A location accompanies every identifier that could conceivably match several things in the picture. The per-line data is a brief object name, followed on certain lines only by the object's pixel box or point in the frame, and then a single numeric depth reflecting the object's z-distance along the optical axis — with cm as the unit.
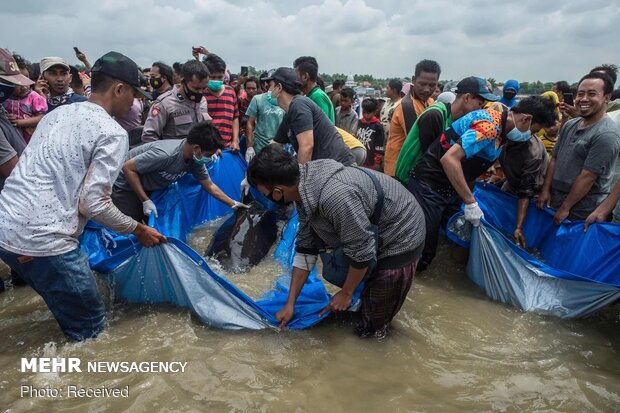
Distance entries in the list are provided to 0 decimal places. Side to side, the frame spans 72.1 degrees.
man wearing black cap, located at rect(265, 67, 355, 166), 329
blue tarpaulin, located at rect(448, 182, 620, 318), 277
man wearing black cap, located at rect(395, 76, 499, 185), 318
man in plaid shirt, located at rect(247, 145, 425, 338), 205
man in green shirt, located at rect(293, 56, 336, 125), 420
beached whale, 352
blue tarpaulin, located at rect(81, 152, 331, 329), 253
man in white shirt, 205
